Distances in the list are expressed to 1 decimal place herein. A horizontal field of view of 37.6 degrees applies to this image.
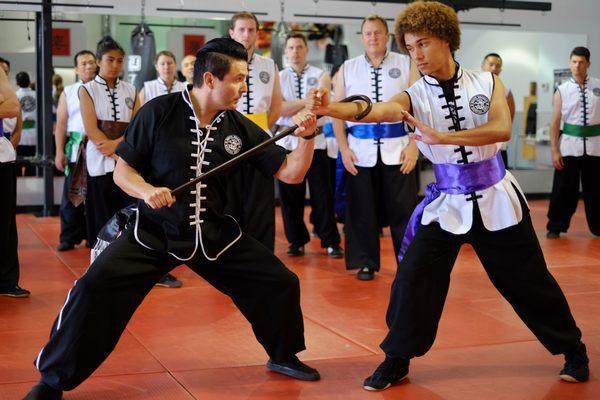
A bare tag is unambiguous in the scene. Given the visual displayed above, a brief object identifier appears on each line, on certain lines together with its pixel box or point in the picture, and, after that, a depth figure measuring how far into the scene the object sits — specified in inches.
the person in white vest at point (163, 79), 282.4
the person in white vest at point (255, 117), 212.5
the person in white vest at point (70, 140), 275.7
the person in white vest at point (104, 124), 227.8
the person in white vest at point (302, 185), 273.9
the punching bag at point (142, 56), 344.8
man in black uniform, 124.0
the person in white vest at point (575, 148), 313.7
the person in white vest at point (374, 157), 222.4
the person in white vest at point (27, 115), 364.8
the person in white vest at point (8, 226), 194.2
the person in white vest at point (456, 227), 133.7
